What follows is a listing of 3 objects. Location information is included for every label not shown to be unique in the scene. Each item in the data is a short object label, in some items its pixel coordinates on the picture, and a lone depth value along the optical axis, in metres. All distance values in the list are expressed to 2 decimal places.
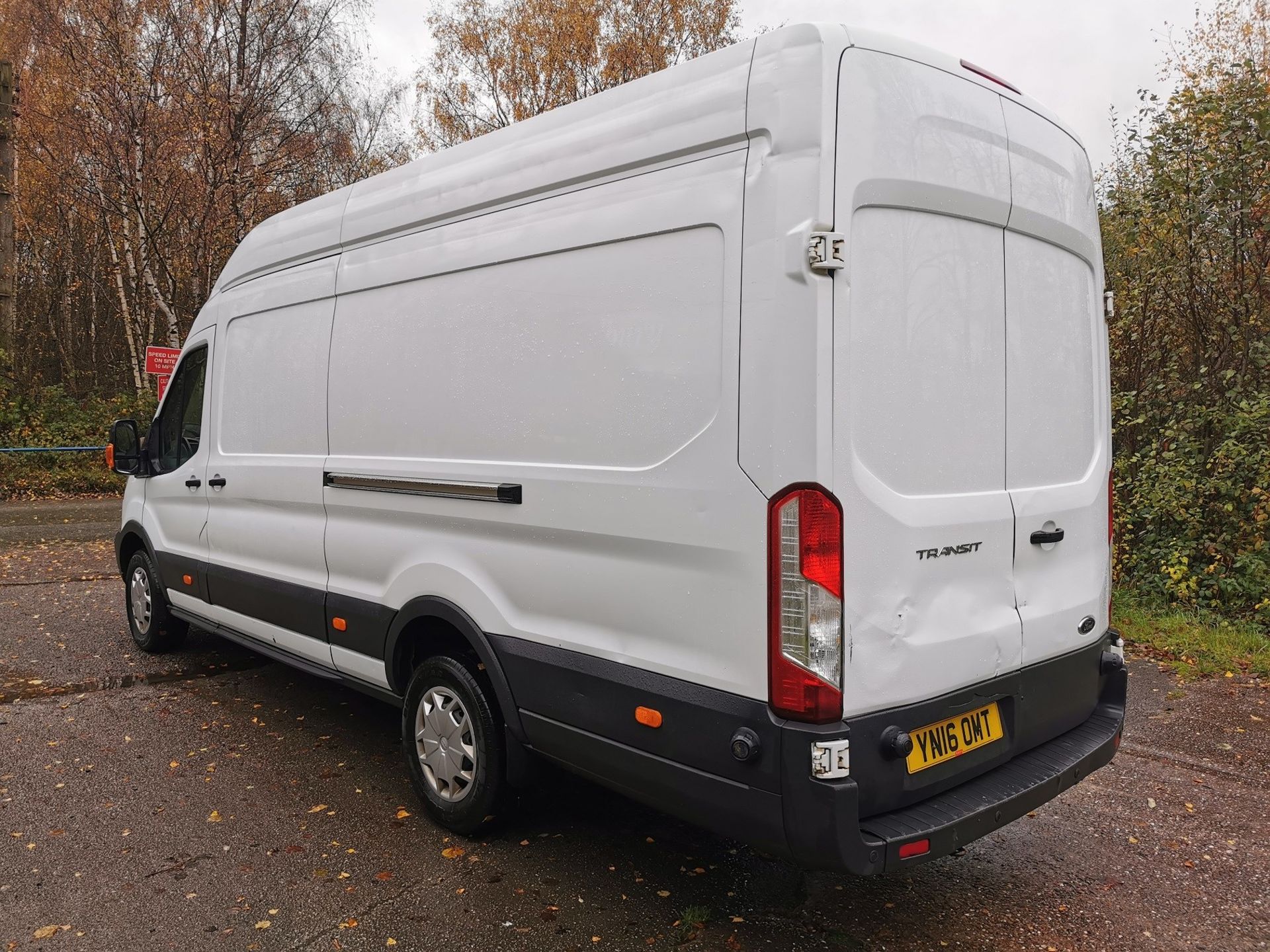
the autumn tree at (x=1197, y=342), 7.37
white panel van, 2.50
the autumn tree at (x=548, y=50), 23.03
